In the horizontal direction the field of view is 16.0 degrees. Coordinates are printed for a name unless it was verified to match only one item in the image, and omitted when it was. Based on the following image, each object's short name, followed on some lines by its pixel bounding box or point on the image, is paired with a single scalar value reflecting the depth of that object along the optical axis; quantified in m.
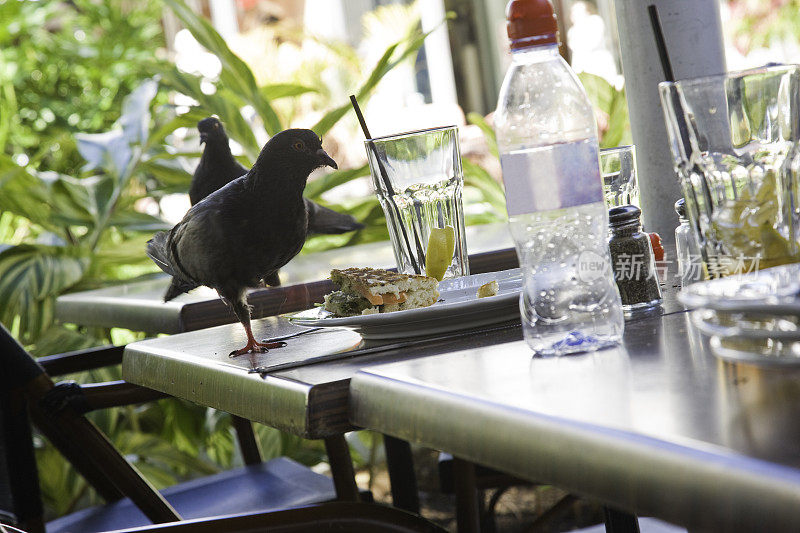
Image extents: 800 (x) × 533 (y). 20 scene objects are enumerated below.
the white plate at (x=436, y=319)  2.03
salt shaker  2.06
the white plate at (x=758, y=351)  1.79
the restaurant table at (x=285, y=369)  1.91
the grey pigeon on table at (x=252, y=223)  2.11
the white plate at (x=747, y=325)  1.78
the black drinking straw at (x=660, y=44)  1.99
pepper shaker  2.03
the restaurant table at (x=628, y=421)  1.68
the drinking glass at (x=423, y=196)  2.25
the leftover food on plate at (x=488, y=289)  2.10
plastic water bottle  1.93
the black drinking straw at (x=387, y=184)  2.22
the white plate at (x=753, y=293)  1.76
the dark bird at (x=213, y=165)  2.44
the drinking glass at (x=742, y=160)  1.89
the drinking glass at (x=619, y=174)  2.27
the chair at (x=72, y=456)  2.31
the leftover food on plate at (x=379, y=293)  2.09
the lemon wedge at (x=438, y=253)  2.24
